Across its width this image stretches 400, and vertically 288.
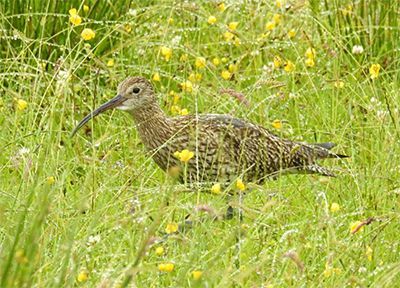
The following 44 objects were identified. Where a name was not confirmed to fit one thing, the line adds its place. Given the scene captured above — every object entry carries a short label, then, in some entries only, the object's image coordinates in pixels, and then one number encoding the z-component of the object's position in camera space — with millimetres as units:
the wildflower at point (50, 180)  11227
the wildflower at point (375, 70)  14460
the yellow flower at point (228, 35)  17480
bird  14141
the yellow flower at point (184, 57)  16453
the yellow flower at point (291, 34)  17328
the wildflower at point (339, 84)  15310
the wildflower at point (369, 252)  10742
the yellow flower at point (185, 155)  11461
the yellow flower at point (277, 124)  14566
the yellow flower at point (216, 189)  11562
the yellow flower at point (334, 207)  11687
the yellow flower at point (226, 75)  16016
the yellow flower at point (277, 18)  17141
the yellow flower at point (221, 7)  17122
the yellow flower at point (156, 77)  15547
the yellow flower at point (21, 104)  13406
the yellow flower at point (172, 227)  10625
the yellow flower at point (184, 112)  15405
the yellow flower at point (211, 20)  15648
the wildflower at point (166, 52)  15422
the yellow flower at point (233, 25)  16650
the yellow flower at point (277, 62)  15848
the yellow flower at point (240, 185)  11625
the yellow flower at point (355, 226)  9859
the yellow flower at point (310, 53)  16475
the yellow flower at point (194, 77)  16047
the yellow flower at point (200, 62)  14836
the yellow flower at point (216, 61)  16953
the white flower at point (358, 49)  16250
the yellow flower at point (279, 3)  16437
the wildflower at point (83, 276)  9712
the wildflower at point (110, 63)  16047
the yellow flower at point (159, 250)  10617
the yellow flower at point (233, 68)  16609
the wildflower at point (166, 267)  10164
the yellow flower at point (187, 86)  15437
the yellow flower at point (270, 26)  16328
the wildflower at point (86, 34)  13148
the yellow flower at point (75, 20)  13195
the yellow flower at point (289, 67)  15703
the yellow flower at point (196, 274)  9377
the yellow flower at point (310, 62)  16234
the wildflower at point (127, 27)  17025
